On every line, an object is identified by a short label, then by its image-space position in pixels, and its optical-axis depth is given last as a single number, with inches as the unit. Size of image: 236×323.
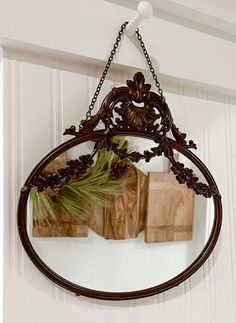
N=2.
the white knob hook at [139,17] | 50.9
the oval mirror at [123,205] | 49.3
